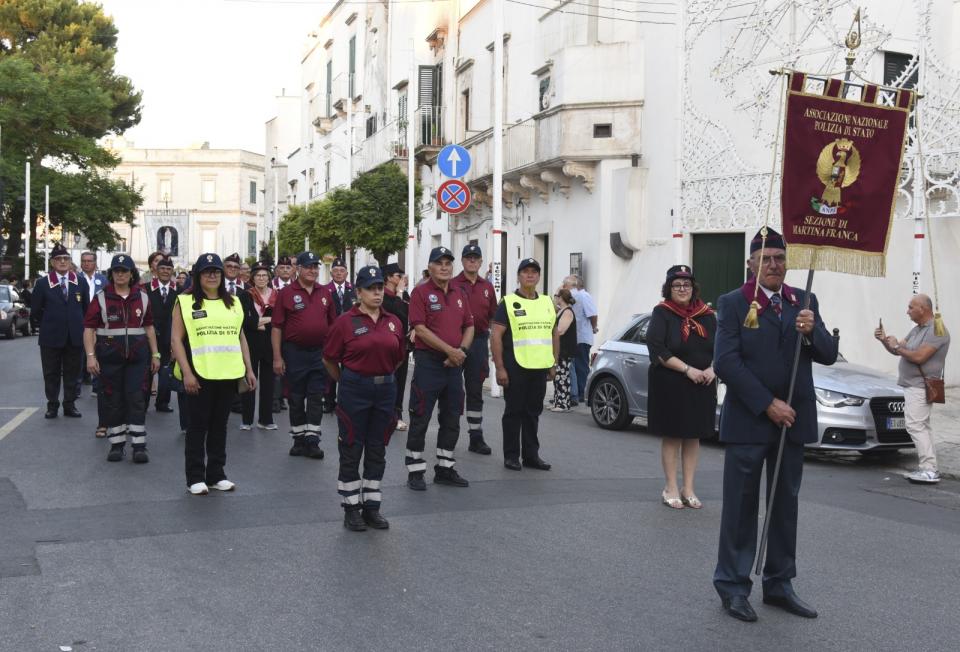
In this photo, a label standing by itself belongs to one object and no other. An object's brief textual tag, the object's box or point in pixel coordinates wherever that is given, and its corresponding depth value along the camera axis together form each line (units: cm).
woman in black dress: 856
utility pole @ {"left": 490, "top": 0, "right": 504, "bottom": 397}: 1884
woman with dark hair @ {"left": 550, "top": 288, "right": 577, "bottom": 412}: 1370
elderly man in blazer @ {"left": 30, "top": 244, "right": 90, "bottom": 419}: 1338
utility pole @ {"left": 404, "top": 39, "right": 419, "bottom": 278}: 2781
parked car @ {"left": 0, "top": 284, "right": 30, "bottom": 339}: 3036
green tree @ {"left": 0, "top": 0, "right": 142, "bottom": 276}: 4694
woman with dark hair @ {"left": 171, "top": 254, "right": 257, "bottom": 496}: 857
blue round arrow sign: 2020
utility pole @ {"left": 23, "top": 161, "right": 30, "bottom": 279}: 4459
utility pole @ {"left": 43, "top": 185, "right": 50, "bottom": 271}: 4669
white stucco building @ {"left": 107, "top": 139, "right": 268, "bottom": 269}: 9075
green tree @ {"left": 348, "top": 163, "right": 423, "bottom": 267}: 3222
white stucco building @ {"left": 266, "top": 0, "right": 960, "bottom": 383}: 1723
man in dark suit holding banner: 562
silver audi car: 1090
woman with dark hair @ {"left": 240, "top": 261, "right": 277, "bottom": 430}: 1256
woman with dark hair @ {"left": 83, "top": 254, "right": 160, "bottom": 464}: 1020
